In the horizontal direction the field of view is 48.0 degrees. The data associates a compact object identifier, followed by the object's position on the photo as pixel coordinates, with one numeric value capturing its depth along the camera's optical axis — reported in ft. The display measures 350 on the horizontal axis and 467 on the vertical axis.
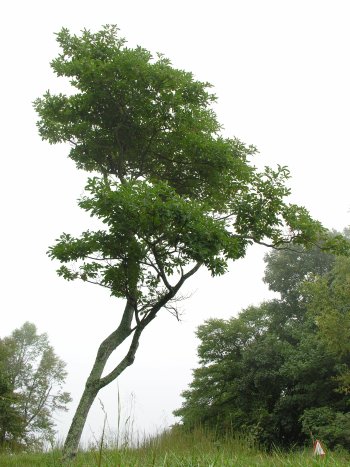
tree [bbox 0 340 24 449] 54.07
